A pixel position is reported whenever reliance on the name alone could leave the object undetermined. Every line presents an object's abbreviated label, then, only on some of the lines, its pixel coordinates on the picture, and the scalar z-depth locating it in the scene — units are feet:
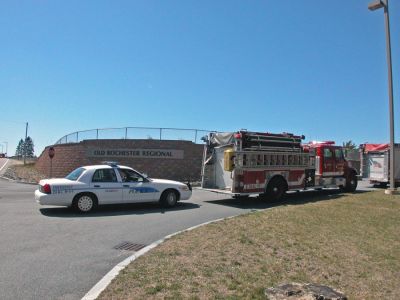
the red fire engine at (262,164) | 46.80
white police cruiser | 39.37
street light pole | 55.93
